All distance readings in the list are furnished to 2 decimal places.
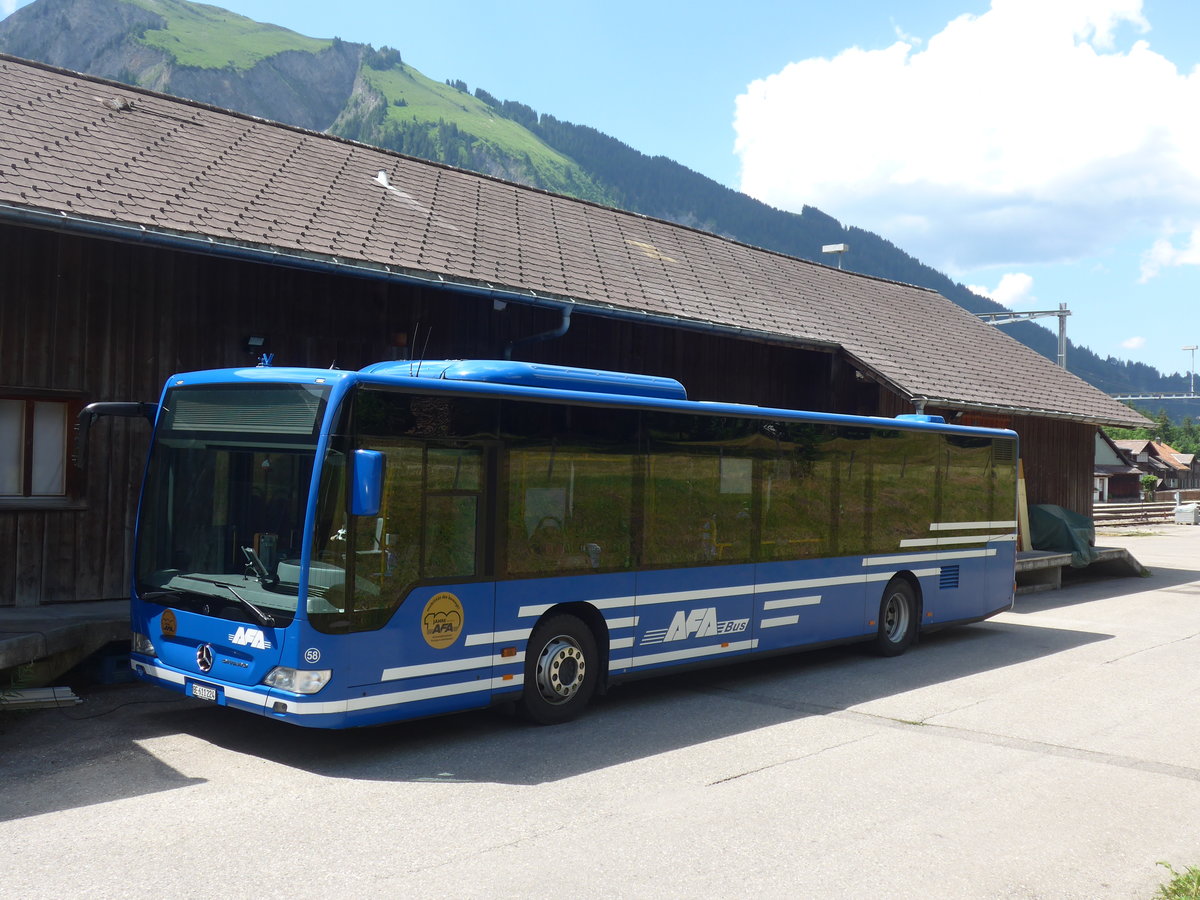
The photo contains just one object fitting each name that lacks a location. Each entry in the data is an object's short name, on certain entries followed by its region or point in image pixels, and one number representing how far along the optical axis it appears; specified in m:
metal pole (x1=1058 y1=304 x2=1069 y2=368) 40.12
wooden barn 10.08
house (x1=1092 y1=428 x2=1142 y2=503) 83.25
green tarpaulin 21.47
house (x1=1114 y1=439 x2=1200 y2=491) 97.75
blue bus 7.01
